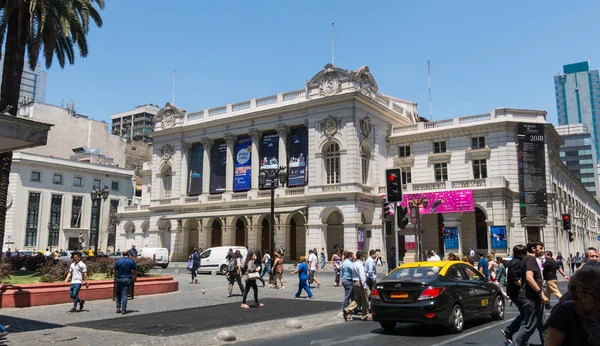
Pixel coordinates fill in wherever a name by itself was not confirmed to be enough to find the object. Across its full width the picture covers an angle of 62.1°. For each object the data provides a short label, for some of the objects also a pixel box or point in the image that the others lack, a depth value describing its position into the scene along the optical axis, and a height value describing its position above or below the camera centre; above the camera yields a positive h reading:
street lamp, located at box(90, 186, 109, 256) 28.71 +2.69
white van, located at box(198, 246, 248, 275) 33.94 -1.31
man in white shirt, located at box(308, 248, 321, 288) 23.70 -1.27
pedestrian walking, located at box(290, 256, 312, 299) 18.72 -1.37
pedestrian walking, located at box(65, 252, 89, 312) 14.78 -1.07
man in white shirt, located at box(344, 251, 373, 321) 13.28 -1.29
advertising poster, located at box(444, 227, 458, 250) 38.72 +0.17
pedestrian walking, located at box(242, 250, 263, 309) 15.91 -1.11
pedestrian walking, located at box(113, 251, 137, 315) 14.25 -1.06
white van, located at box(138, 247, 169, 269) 39.56 -1.05
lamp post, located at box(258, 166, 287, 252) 23.67 +3.15
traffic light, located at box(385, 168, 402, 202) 15.88 +1.83
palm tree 19.23 +8.81
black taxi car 10.28 -1.19
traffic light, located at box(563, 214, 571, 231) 31.57 +1.15
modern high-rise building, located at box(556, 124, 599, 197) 138.50 +22.90
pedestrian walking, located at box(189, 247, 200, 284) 25.67 -1.21
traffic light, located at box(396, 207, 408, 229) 16.11 +0.71
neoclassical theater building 41.25 +6.76
